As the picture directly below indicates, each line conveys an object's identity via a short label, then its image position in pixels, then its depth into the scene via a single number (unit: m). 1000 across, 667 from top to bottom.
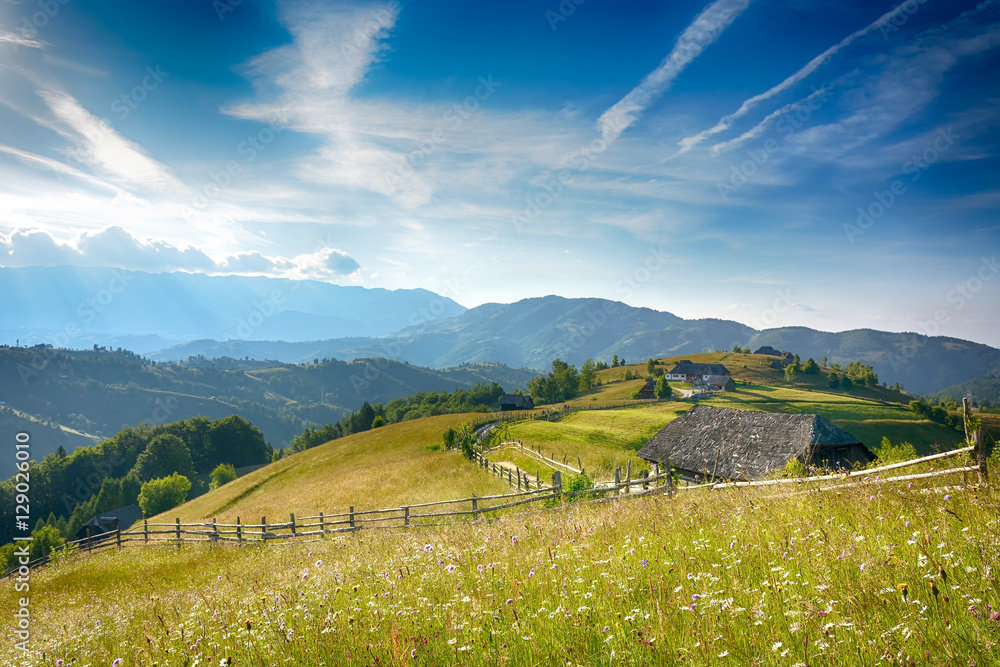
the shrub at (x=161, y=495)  73.31
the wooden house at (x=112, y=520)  68.50
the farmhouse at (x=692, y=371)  119.38
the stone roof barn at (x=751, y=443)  25.33
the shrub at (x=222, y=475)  83.53
